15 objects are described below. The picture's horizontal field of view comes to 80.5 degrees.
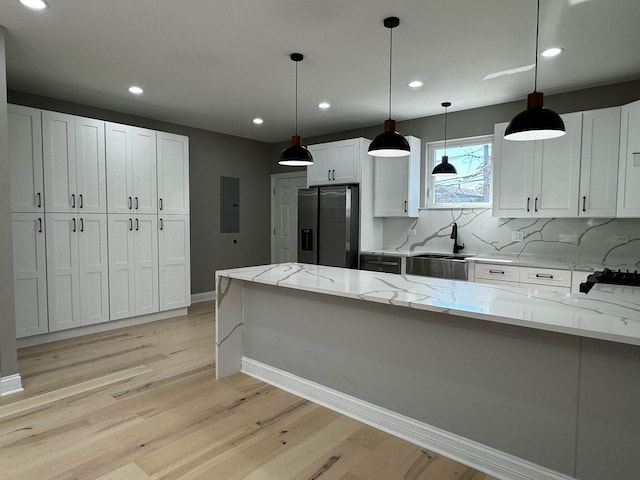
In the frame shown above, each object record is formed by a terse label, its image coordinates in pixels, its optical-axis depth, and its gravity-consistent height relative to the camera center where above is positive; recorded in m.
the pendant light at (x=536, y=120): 1.91 +0.54
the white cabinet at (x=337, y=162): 4.90 +0.84
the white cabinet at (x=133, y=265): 4.30 -0.50
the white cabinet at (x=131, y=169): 4.24 +0.62
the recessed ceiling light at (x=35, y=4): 2.33 +1.36
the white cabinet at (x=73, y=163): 3.77 +0.61
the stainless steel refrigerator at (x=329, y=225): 4.86 -0.01
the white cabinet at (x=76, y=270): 3.84 -0.50
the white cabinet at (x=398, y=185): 4.75 +0.52
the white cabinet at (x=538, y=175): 3.62 +0.52
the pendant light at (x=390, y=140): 2.57 +0.58
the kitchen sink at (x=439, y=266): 4.02 -0.45
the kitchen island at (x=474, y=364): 1.61 -0.75
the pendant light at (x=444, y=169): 4.14 +0.63
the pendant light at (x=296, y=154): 3.07 +0.58
